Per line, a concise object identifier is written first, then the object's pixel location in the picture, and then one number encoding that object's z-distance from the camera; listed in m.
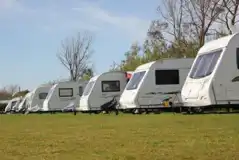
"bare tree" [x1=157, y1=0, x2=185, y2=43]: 42.22
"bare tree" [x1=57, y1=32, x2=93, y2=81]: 66.56
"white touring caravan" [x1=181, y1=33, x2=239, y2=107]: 16.56
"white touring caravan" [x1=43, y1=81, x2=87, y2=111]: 36.09
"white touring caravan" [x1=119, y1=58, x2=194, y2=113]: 23.17
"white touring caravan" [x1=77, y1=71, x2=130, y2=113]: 29.44
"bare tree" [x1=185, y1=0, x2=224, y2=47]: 37.78
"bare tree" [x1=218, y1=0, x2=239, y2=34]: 35.59
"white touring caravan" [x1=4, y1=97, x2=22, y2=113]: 53.83
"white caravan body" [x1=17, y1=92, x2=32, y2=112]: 44.00
